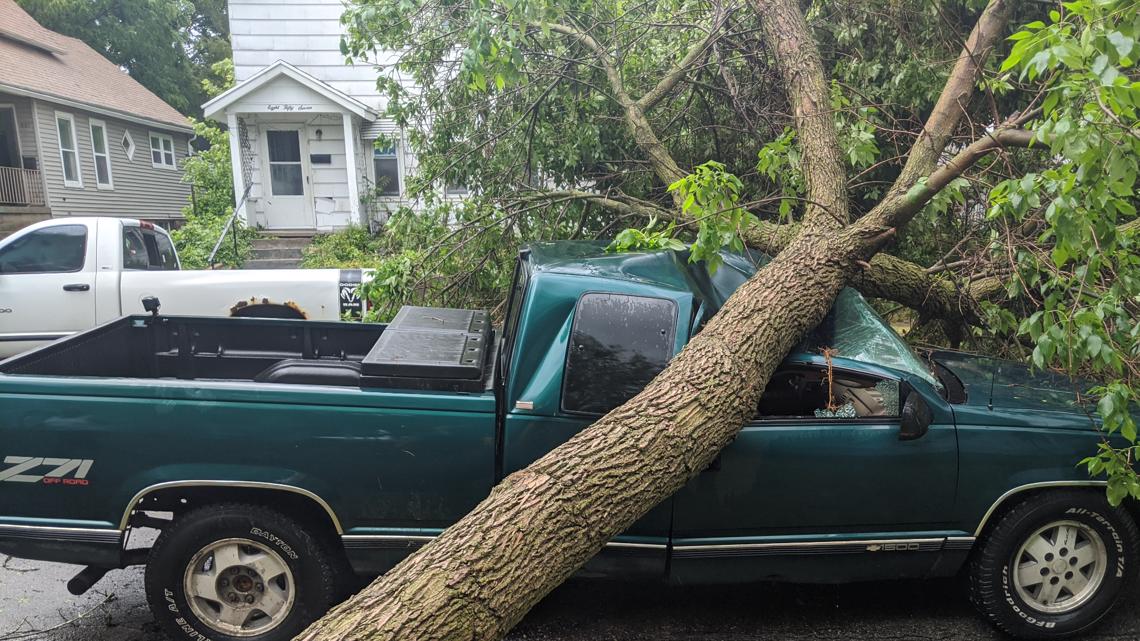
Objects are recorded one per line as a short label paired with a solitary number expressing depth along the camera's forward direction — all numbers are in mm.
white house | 16359
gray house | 17750
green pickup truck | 3305
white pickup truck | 7520
